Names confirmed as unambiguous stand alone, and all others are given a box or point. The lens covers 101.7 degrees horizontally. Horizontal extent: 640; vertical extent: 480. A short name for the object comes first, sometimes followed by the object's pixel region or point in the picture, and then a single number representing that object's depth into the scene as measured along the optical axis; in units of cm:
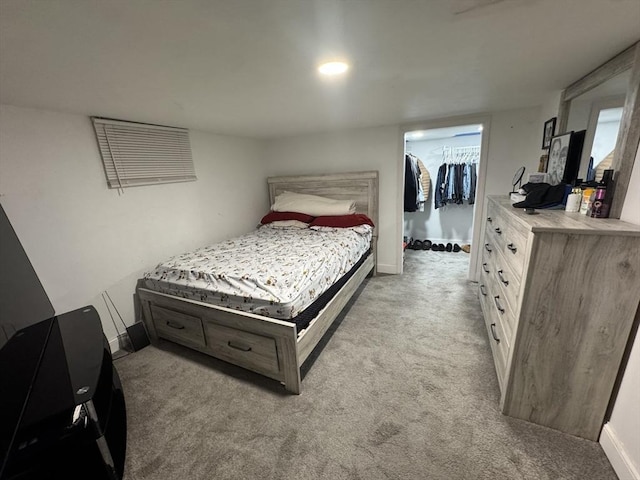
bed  163
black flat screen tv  97
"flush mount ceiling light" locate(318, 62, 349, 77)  131
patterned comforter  168
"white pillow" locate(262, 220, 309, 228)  335
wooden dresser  116
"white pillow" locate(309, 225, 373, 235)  306
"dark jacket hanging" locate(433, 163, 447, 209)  439
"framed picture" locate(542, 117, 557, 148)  214
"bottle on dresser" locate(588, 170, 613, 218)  133
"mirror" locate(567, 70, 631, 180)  140
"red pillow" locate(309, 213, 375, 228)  314
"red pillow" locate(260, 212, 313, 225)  340
